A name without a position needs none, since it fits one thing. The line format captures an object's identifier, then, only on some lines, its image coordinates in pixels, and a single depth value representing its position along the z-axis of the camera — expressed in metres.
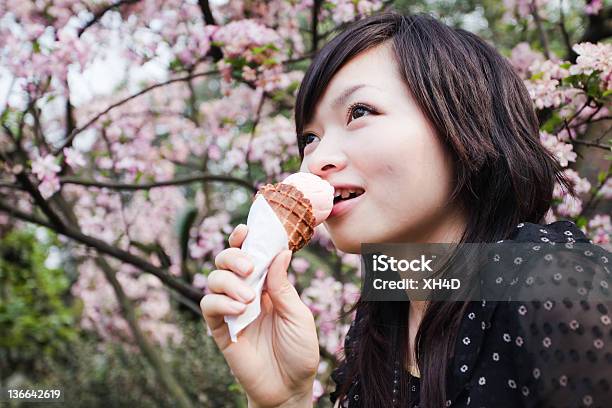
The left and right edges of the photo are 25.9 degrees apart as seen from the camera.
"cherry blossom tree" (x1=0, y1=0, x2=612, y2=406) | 1.26
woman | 0.90
